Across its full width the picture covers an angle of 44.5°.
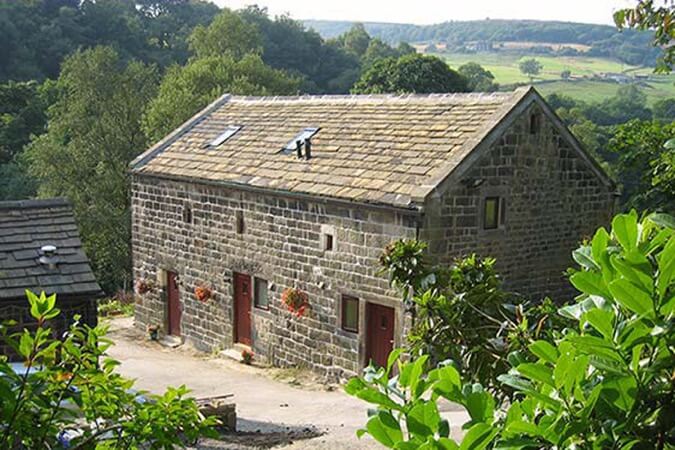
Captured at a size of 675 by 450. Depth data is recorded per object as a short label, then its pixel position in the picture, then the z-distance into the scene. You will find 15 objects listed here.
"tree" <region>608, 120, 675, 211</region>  14.76
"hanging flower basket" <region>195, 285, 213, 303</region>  20.72
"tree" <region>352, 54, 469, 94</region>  51.28
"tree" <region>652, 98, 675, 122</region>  63.62
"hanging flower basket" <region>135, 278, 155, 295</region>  22.78
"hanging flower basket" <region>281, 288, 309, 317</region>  17.95
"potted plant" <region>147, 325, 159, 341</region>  22.80
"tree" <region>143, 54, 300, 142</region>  35.16
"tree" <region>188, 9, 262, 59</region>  50.31
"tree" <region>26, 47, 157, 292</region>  34.03
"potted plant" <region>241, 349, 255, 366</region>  19.53
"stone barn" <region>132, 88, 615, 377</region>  16.25
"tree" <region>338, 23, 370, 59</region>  94.38
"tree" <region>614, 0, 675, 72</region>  10.85
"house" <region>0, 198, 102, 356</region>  12.92
